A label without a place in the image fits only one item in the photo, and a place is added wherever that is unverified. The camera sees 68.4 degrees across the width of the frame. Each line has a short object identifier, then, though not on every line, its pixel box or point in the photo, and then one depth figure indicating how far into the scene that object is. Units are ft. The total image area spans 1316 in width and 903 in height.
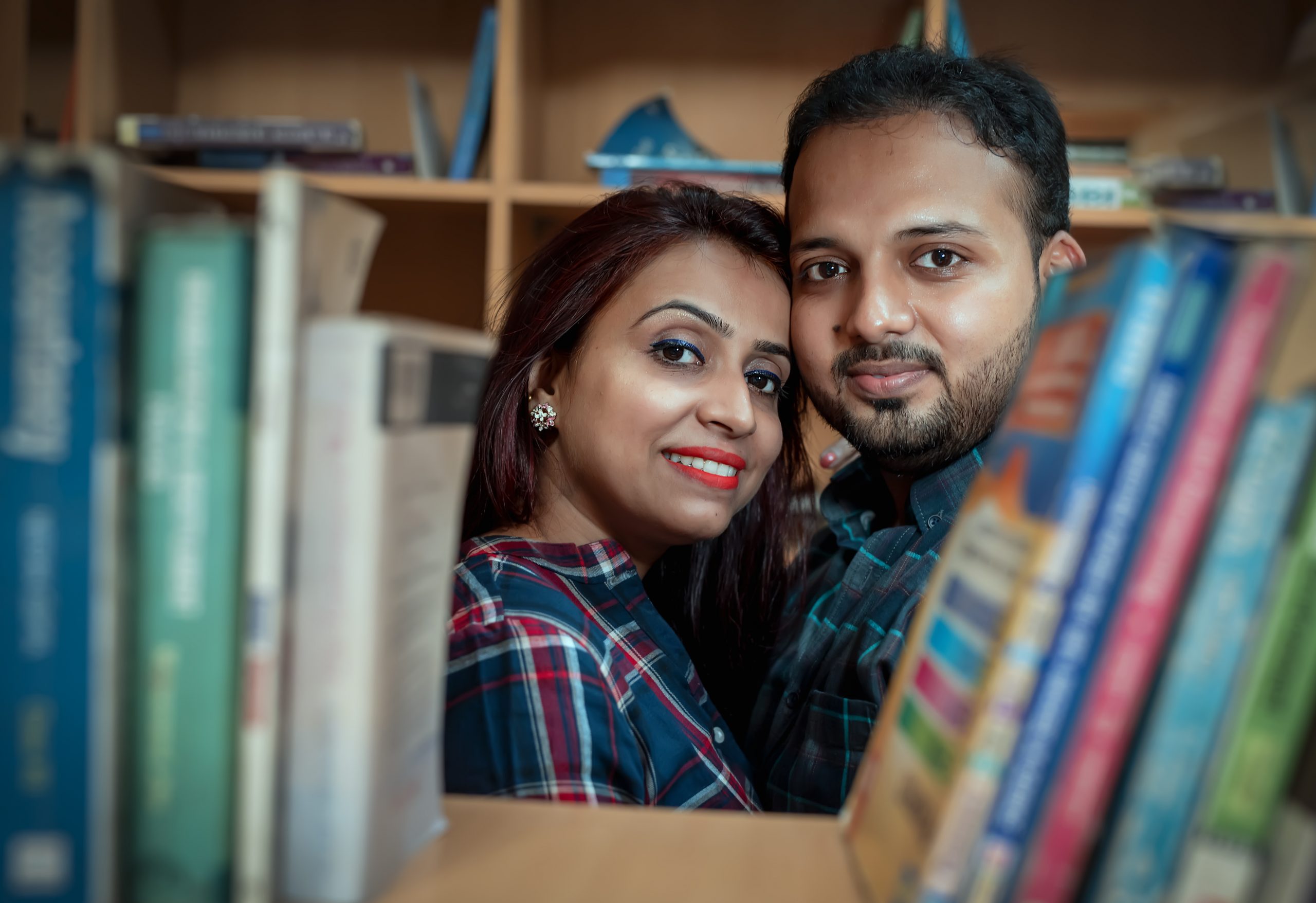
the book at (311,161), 6.48
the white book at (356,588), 1.31
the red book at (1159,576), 1.20
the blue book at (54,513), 1.19
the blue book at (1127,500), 1.23
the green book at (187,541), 1.25
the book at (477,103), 6.44
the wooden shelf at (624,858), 1.46
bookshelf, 7.06
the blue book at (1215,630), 1.19
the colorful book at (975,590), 1.31
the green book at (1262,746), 1.17
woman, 3.22
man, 3.88
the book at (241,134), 6.38
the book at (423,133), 6.57
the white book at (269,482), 1.25
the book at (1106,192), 6.23
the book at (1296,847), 1.14
